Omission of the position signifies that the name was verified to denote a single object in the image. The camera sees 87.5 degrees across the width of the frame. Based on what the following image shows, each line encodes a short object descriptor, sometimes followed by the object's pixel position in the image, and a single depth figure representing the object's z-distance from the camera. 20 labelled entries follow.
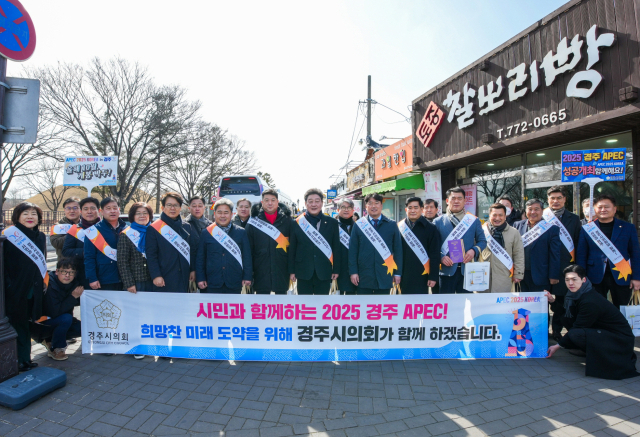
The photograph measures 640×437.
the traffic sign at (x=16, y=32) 3.01
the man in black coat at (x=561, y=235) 4.23
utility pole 18.19
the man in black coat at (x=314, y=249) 4.09
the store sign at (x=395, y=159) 11.48
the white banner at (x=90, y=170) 9.19
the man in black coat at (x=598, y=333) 3.24
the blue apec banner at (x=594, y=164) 4.75
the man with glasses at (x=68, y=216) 4.88
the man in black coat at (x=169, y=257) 3.83
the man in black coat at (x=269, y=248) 4.14
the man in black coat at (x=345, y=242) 4.36
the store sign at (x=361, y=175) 16.56
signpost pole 3.04
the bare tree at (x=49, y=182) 21.30
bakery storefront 5.02
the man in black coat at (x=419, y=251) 4.11
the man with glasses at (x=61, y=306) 3.77
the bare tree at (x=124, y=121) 15.89
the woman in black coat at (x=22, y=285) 3.44
